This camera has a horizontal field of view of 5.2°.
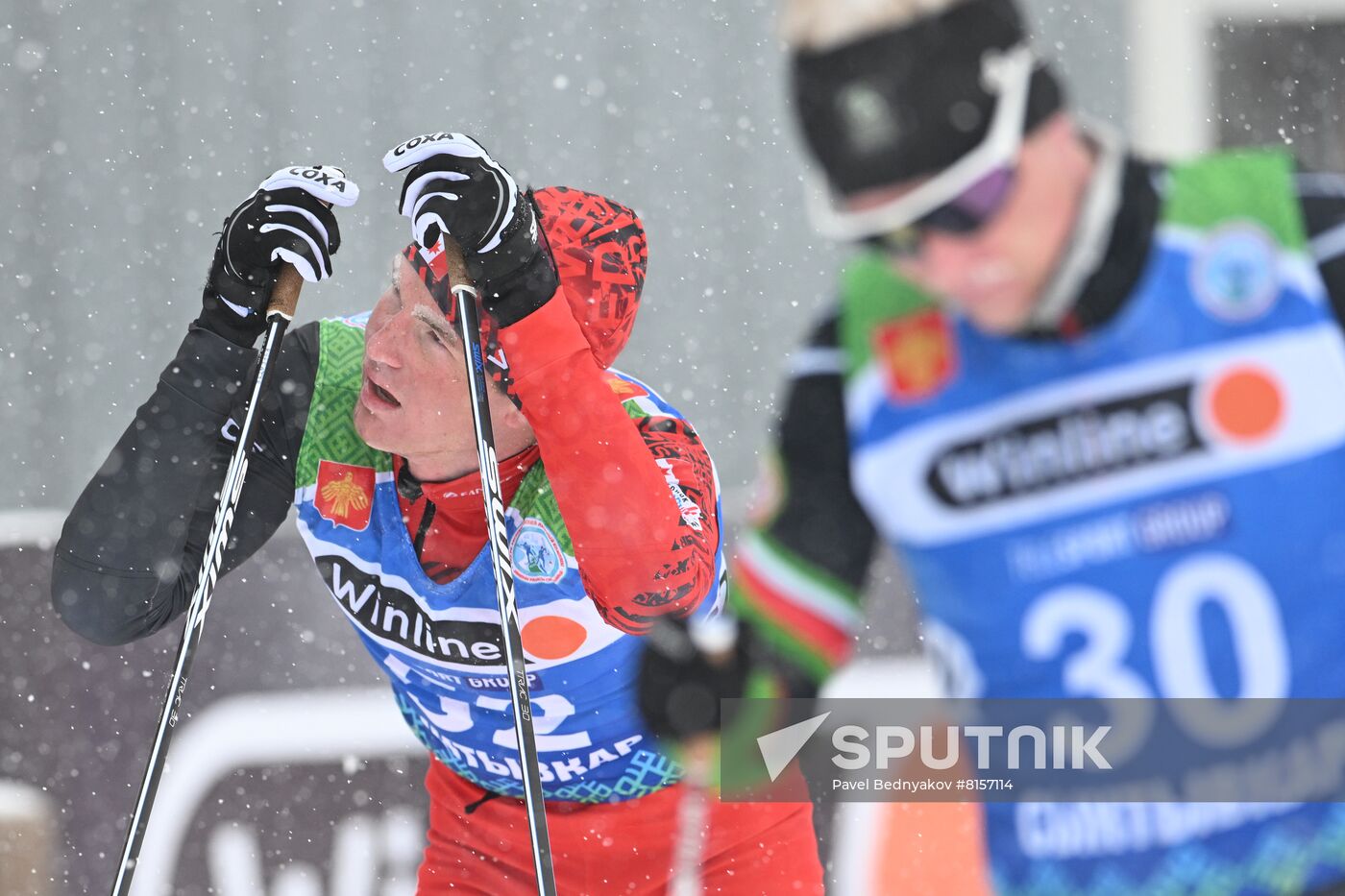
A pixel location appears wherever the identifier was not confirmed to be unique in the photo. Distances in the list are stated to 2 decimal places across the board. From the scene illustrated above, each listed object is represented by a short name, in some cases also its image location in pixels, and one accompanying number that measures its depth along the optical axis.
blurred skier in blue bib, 11.05
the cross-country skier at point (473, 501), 11.53
